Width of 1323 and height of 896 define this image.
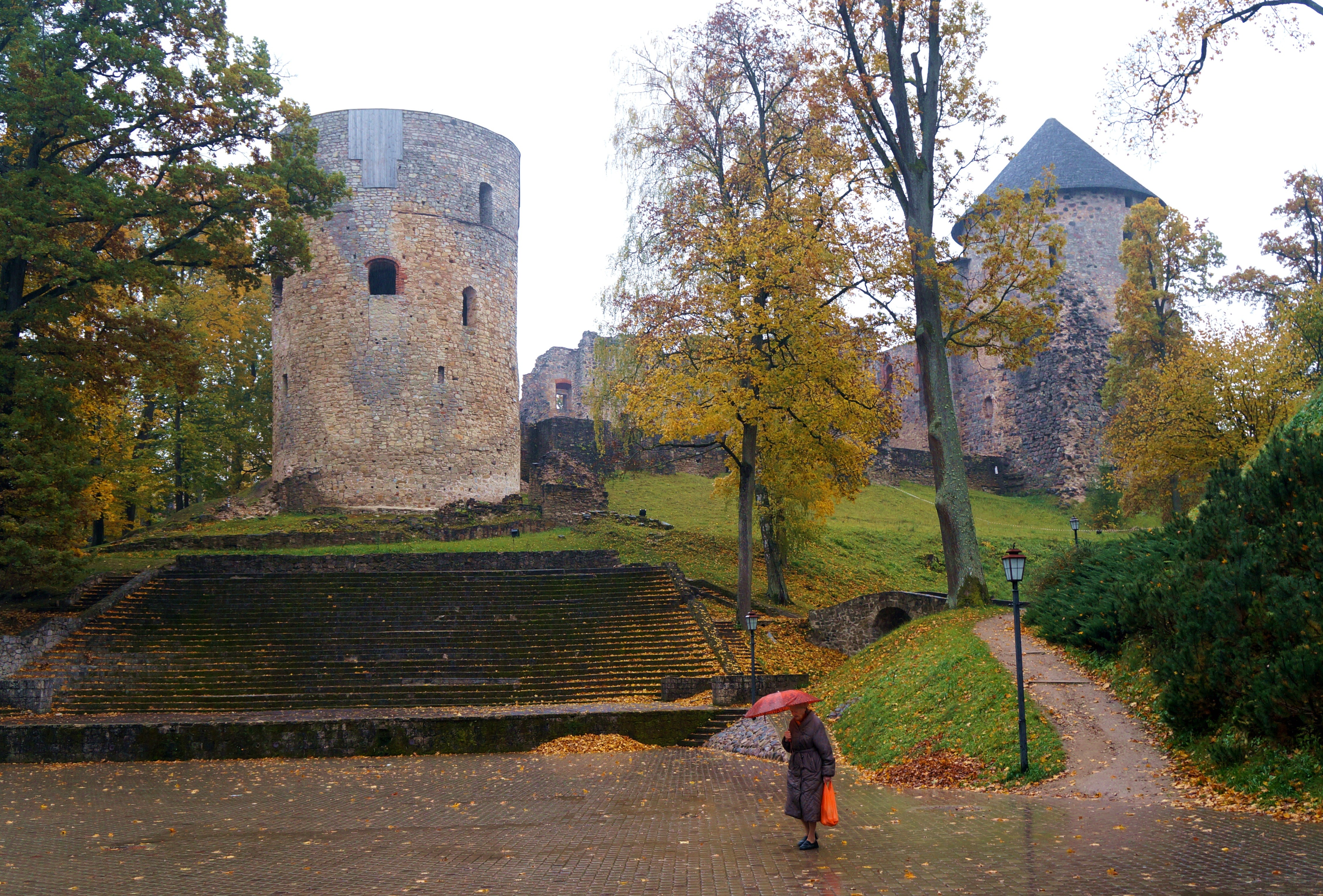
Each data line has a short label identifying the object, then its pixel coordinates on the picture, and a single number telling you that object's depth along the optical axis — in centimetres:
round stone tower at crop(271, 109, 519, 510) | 3123
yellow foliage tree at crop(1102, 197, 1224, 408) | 3130
